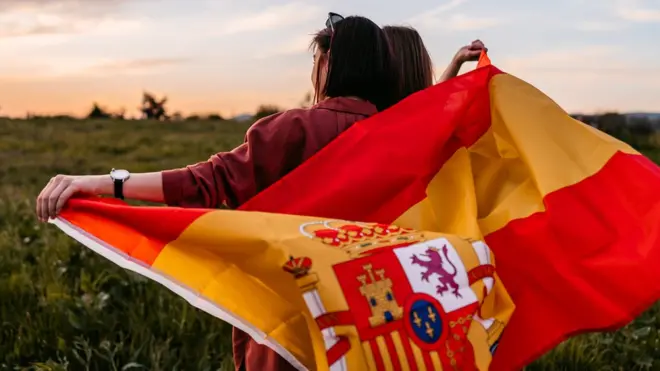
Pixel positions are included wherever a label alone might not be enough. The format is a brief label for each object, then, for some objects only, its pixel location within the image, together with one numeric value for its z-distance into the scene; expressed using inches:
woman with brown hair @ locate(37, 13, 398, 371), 96.1
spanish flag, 99.7
